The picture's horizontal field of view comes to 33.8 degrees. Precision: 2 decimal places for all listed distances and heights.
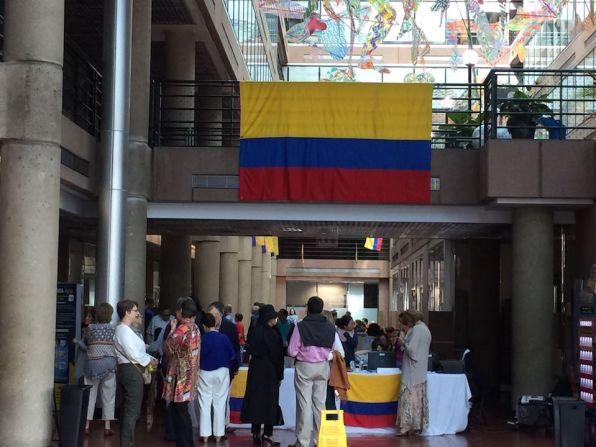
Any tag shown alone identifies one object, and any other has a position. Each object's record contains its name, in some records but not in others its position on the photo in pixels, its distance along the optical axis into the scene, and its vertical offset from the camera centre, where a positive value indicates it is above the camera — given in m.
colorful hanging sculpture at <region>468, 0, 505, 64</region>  26.12 +7.05
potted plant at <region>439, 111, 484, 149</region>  17.81 +3.09
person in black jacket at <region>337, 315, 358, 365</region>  15.74 -0.69
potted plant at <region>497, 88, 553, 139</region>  16.00 +3.02
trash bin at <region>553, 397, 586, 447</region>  10.50 -1.35
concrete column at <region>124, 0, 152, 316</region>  15.66 +2.16
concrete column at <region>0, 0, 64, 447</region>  10.52 +0.83
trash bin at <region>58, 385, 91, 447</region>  10.45 -1.32
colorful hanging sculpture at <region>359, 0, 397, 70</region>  27.97 +8.29
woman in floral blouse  10.16 -0.83
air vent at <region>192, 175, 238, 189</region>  16.47 +1.86
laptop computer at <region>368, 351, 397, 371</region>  14.26 -0.96
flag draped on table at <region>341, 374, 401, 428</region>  13.73 -1.50
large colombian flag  16.33 +2.56
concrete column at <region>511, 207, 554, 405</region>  15.65 -0.19
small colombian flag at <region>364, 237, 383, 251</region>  40.36 +2.11
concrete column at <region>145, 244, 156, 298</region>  34.50 +0.67
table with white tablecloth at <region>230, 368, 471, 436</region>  13.74 -1.48
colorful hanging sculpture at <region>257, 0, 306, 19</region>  24.70 +7.21
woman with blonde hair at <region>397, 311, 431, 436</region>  13.39 -1.18
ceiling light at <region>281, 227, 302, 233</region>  18.44 +1.22
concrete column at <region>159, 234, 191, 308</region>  24.03 +0.59
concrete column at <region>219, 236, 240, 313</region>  32.56 +0.69
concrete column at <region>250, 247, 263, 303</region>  43.03 +0.77
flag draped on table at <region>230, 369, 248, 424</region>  13.79 -1.44
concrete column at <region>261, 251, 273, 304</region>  46.59 +0.83
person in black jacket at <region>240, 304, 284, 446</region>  12.05 -0.99
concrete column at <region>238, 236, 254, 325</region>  37.41 +0.52
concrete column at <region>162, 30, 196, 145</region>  21.12 +5.11
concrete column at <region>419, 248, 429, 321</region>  31.36 +0.42
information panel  13.70 -0.50
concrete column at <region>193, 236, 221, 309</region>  28.17 +0.63
